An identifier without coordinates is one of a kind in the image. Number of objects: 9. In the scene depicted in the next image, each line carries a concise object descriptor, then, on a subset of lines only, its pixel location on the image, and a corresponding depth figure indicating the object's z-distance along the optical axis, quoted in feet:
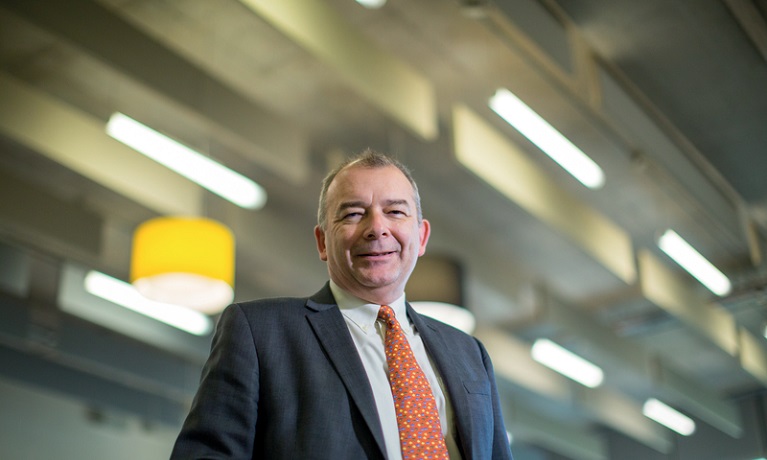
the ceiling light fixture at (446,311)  19.76
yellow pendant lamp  17.37
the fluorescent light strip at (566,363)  30.42
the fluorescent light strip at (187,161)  16.42
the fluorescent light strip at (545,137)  16.22
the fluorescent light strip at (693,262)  22.48
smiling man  4.91
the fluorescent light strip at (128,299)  25.90
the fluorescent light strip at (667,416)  39.10
